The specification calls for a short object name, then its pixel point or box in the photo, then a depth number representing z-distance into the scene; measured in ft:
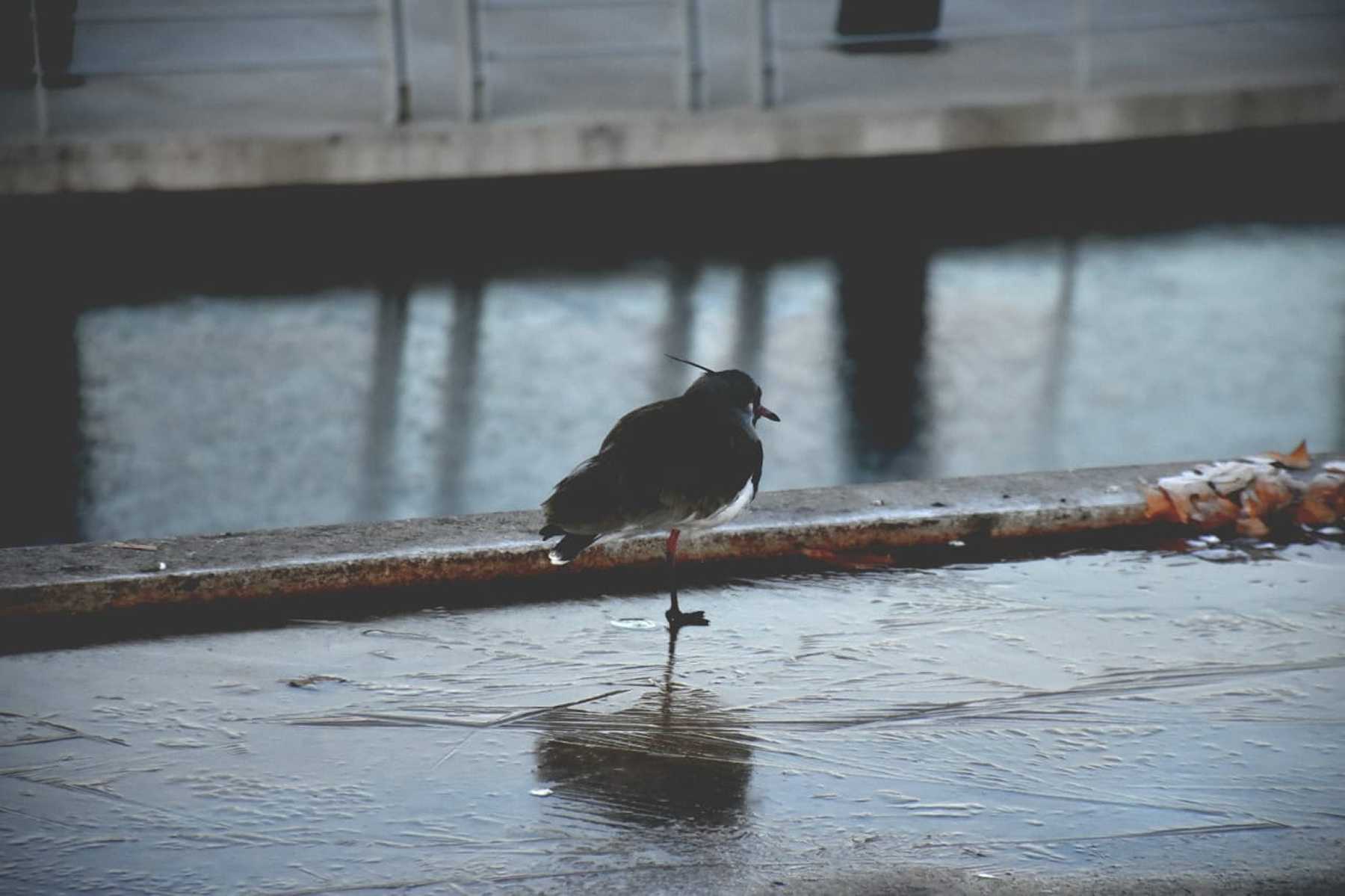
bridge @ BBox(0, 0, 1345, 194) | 67.36
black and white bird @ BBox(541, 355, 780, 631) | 27.61
